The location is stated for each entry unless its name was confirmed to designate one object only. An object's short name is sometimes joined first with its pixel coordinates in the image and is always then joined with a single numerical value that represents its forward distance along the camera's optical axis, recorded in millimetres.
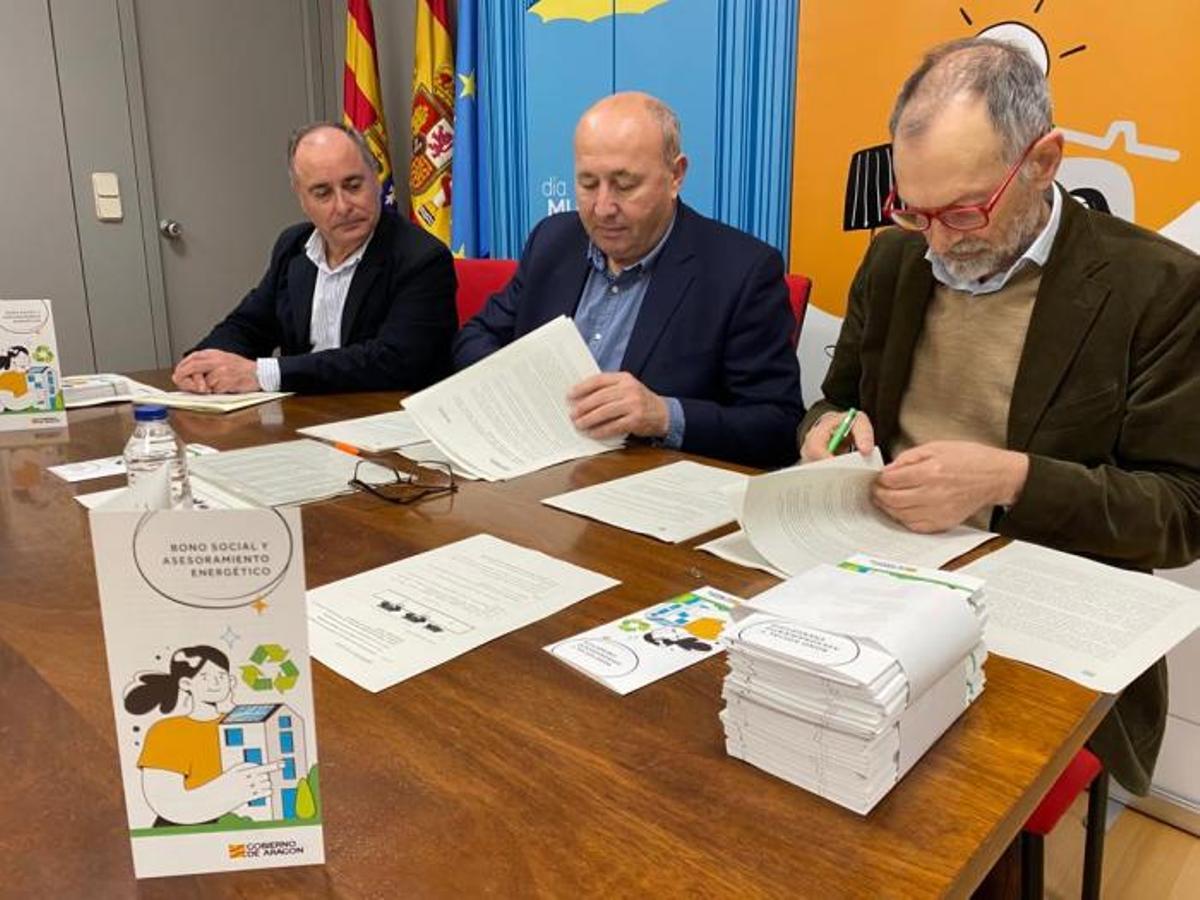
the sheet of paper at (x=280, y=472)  1172
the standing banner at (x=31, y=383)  1504
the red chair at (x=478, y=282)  2309
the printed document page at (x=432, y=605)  744
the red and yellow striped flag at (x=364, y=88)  3301
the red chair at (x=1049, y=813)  965
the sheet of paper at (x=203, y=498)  1124
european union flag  3021
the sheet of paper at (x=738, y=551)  924
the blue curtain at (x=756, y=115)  2240
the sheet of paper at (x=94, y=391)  1759
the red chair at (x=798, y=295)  1792
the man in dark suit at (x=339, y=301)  1918
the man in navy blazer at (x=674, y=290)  1708
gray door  3432
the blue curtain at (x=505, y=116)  2922
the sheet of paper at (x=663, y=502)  1062
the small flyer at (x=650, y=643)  715
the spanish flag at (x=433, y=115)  3090
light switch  3299
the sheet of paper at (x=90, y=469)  1272
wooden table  497
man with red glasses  1055
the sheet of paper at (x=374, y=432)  1448
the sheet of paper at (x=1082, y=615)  734
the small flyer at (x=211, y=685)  435
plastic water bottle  1056
